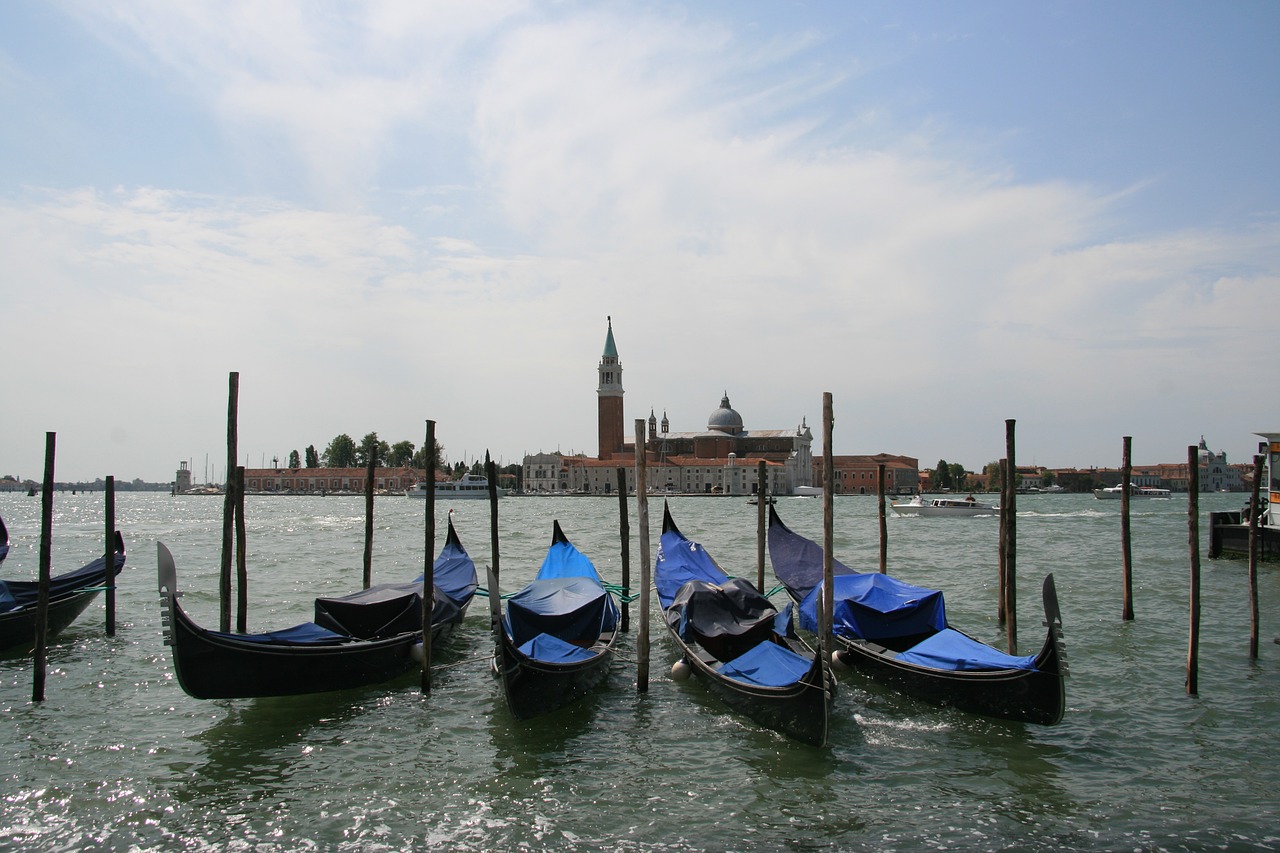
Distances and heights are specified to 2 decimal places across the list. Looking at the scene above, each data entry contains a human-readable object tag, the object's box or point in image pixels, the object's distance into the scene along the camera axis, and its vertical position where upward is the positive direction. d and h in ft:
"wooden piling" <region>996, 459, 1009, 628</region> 30.50 -2.63
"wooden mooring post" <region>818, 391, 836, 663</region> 24.76 -1.72
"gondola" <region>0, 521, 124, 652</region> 28.37 -5.04
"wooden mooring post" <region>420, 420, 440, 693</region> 24.44 -3.03
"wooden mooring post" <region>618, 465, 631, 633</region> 34.27 -3.42
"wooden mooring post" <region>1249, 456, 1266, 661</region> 26.94 -3.46
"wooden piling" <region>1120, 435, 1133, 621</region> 33.17 -2.29
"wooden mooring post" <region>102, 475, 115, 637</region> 31.53 -3.78
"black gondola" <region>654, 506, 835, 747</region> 19.45 -5.01
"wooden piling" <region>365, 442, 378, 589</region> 36.80 -2.28
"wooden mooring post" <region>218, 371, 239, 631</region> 26.89 -1.28
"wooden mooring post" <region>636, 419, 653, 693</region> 24.27 -3.34
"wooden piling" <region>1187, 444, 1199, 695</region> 23.88 -2.81
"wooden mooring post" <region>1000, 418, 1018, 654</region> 26.08 -2.45
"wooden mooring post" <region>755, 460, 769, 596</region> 36.47 -3.05
